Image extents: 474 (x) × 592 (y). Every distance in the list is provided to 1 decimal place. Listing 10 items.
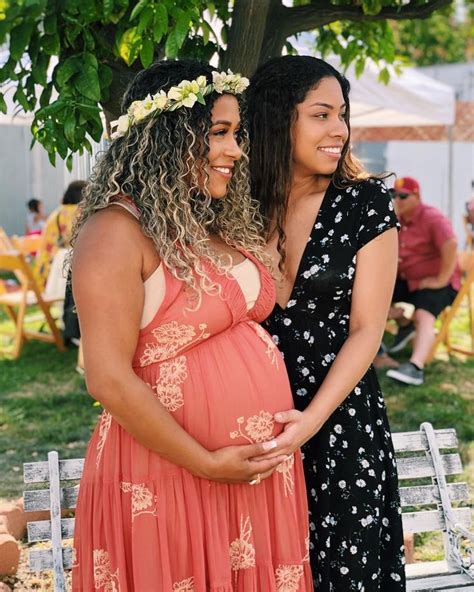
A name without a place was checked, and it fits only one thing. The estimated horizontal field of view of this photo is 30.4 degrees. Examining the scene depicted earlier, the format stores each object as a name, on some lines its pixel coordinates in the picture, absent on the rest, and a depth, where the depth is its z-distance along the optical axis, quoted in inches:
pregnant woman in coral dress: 76.5
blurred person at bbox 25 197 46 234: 496.4
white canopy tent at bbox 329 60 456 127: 316.5
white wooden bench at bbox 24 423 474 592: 112.6
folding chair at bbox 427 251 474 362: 293.6
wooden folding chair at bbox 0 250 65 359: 302.0
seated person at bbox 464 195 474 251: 373.2
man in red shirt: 285.4
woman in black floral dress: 92.4
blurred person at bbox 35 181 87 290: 307.1
